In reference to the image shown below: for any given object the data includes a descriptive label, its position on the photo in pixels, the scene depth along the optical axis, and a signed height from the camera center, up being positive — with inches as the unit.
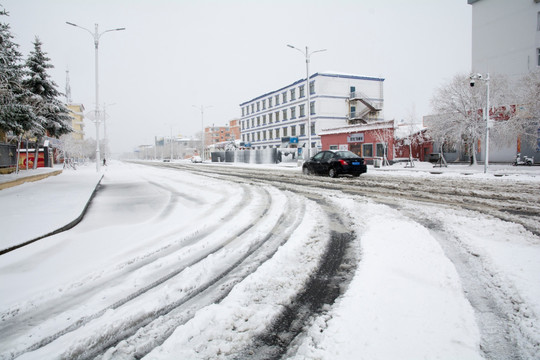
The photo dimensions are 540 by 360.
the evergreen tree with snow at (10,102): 388.8 +98.8
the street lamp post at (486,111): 663.1 +128.0
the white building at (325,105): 1857.8 +415.2
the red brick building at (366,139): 1187.3 +125.2
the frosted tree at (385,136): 1171.3 +125.0
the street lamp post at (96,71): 872.1 +306.8
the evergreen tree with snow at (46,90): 1001.5 +279.2
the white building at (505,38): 1157.7 +558.1
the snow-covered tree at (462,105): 873.6 +191.0
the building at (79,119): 3647.4 +642.9
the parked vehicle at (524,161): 847.7 +15.5
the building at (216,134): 5959.6 +696.1
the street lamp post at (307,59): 1039.0 +393.0
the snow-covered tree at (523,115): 760.3 +142.4
